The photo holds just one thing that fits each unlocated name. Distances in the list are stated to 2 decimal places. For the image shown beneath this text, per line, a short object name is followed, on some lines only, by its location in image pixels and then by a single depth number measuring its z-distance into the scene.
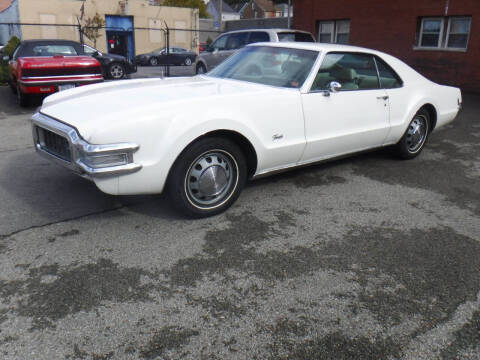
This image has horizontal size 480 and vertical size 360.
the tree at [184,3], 53.38
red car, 8.99
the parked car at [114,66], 16.62
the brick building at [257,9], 75.94
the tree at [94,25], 31.89
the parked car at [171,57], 28.66
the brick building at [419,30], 13.52
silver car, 11.66
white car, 3.35
